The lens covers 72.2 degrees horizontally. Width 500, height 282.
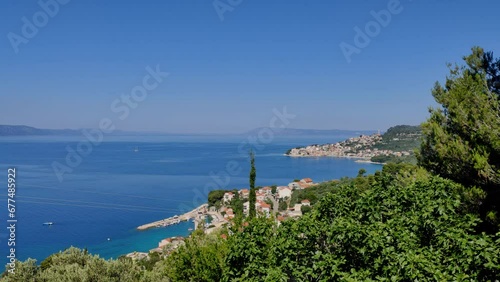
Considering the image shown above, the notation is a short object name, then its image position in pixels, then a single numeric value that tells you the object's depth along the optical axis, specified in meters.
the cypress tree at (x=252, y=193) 17.81
